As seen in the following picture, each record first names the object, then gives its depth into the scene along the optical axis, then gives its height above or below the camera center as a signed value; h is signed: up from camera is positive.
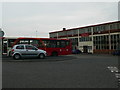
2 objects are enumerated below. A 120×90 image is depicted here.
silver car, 21.20 -0.65
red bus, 26.49 +0.11
